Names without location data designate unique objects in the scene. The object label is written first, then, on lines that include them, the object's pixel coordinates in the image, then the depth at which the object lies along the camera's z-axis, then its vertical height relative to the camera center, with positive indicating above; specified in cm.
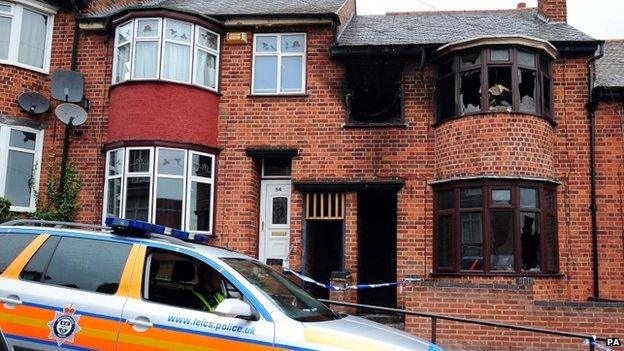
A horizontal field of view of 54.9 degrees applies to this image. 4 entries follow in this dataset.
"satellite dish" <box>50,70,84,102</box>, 1328 +320
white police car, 462 -57
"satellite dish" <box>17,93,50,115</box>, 1323 +280
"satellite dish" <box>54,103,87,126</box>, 1324 +257
